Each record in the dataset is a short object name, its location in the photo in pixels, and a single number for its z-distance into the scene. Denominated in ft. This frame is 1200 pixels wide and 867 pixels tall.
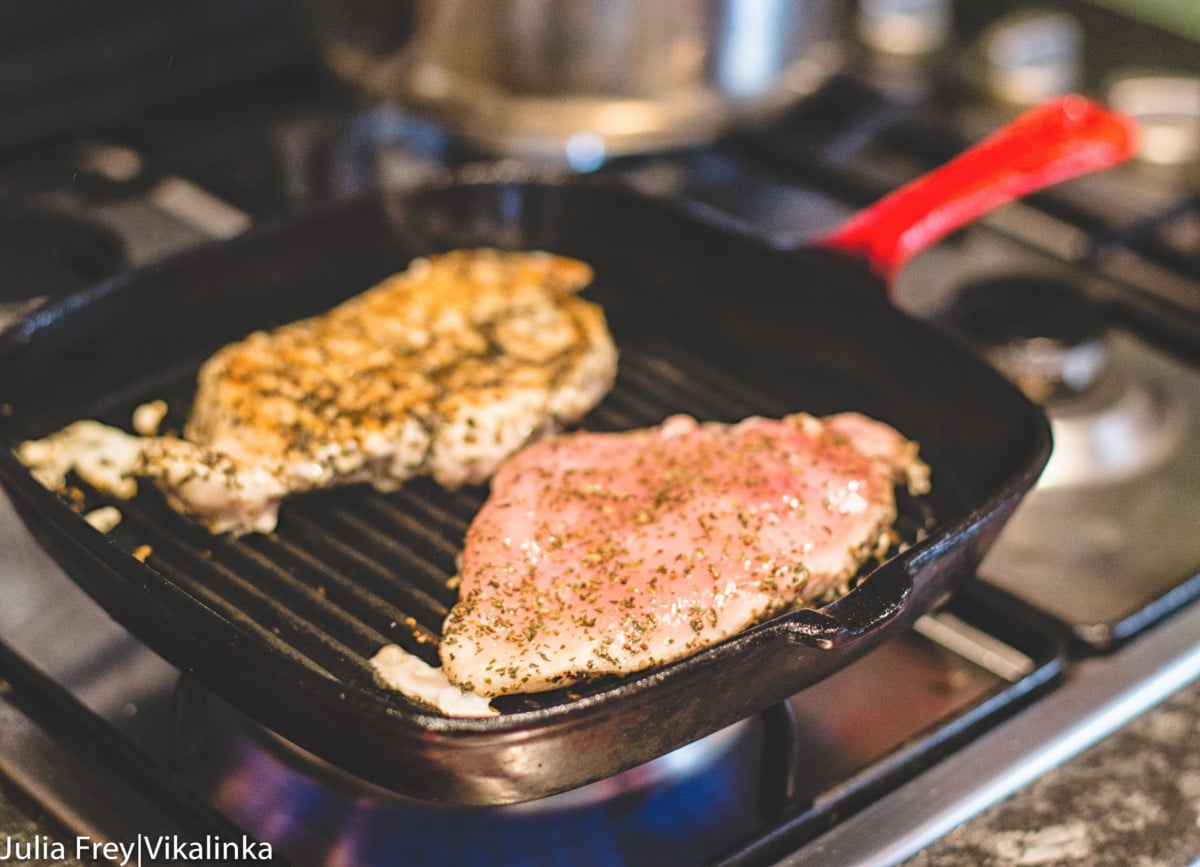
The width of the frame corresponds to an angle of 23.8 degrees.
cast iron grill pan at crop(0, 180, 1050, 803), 2.57
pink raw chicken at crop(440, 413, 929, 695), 2.74
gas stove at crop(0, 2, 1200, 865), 2.75
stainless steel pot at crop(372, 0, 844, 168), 3.44
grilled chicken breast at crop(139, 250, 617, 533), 2.93
